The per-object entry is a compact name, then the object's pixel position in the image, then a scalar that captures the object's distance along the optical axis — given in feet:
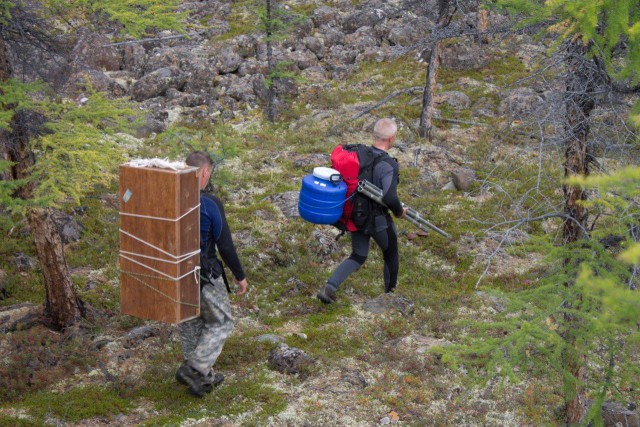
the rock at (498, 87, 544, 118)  59.93
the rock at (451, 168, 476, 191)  49.78
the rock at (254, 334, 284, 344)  28.12
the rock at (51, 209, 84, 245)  39.00
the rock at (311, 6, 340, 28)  96.27
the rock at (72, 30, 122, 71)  78.38
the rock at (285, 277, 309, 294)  34.47
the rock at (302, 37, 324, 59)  88.89
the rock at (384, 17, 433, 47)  90.02
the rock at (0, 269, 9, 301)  32.48
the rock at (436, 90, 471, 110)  69.31
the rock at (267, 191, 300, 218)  43.78
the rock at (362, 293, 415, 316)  31.94
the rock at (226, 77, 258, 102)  74.28
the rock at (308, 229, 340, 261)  38.81
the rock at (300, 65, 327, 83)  81.36
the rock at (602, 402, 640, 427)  23.25
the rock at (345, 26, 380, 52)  90.38
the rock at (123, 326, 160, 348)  27.96
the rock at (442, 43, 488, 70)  79.92
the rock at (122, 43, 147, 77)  80.28
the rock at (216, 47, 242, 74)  80.74
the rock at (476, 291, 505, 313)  32.73
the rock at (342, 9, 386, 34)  94.27
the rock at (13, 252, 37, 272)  35.11
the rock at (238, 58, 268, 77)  80.69
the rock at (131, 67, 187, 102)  73.51
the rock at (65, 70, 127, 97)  70.54
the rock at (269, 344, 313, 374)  25.80
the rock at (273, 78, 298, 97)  77.33
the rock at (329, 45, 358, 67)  87.25
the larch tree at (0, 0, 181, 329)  23.86
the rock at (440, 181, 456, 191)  50.37
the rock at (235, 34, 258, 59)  84.84
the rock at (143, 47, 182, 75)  79.25
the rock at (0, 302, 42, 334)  28.68
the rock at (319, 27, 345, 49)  91.97
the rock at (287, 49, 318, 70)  84.69
